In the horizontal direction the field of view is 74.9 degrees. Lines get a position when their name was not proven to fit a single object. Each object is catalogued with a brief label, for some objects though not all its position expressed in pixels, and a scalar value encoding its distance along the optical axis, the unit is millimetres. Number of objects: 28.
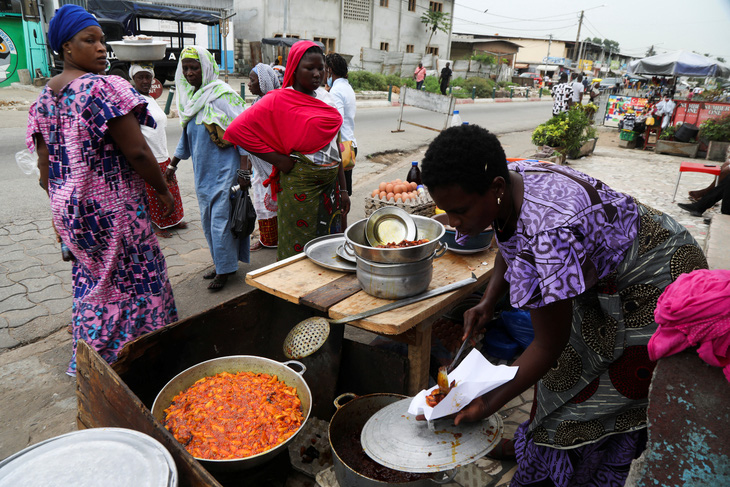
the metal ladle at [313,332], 2246
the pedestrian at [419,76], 24641
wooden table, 2092
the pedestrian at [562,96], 12914
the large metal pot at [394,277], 2121
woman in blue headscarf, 2396
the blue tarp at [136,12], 17094
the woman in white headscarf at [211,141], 3865
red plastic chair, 6906
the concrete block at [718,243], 4227
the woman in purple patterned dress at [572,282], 1429
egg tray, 3832
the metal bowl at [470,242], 2705
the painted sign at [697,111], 12284
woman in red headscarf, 3246
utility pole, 46069
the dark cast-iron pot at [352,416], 2201
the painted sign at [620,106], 16125
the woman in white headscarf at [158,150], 5020
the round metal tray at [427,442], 1490
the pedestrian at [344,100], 5199
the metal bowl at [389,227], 2564
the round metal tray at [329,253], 2539
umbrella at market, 14742
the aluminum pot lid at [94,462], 1326
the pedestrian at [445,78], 24689
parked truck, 16266
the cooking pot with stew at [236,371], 1847
